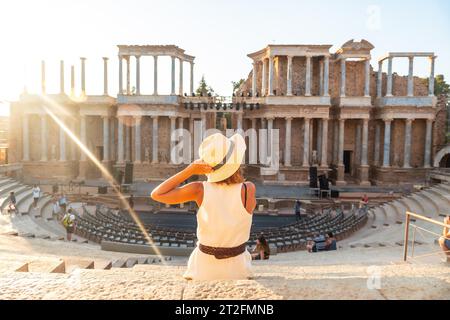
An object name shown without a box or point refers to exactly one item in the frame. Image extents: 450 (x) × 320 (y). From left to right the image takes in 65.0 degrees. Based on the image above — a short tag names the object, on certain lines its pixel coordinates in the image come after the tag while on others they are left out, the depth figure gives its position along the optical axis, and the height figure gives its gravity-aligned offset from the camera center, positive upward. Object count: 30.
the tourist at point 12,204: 19.28 -3.53
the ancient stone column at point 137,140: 35.02 +0.19
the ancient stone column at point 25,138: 35.88 +0.24
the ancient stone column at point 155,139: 35.00 +0.32
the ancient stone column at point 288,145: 33.97 -0.09
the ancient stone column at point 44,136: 35.81 +0.42
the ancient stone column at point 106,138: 35.56 +0.35
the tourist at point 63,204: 21.47 -3.85
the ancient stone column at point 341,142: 34.22 +0.27
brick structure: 33.62 +2.27
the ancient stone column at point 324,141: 34.00 +0.34
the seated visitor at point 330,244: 13.35 -3.75
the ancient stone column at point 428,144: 33.09 +0.19
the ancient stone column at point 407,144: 33.19 +0.16
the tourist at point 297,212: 22.43 -4.32
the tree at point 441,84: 49.23 +8.63
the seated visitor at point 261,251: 11.42 -3.49
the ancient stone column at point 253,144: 36.31 -0.04
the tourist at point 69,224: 15.52 -3.66
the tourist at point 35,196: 21.97 -3.46
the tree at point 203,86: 67.07 +11.02
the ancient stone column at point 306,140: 33.72 +0.36
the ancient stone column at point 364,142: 34.00 +0.30
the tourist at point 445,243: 8.28 -2.36
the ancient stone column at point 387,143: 33.53 +0.23
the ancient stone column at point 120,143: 35.22 -0.13
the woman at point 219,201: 3.68 -0.62
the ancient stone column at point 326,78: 33.94 +6.42
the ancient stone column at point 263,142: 35.21 +0.17
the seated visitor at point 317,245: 13.35 -3.81
